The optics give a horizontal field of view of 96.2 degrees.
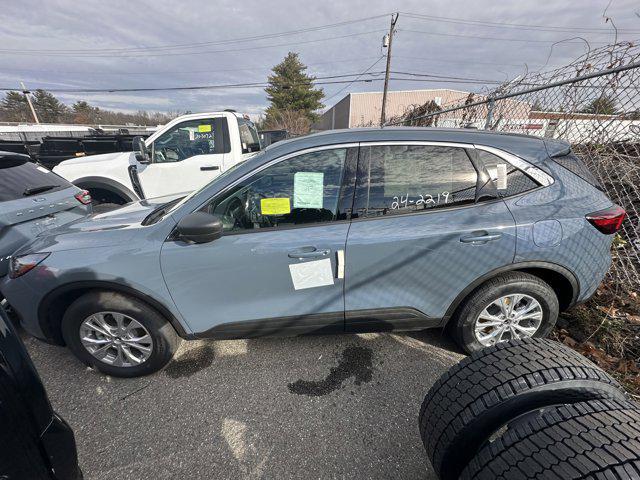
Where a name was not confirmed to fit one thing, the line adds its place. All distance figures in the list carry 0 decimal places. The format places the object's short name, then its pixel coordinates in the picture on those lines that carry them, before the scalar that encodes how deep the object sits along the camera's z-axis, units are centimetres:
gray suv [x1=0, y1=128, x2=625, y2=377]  197
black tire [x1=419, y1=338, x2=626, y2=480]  127
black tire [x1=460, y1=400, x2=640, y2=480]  88
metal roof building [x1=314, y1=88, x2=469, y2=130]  3612
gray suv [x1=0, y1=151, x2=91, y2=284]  280
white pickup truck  478
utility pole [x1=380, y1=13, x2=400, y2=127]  1970
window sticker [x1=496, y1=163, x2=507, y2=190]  202
